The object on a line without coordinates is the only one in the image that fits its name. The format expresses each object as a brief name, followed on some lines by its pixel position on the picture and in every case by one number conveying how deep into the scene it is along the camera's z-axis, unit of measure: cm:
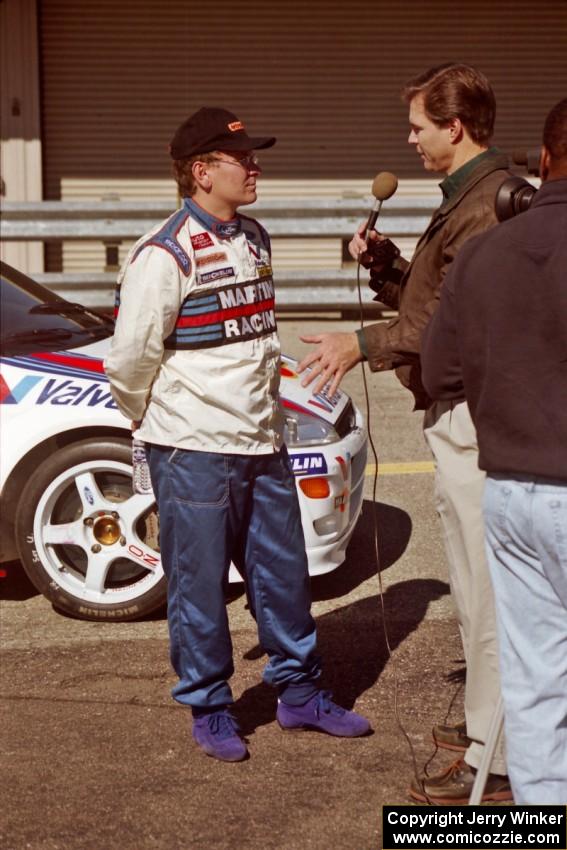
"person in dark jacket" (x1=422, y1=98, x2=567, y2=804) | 304
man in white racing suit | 423
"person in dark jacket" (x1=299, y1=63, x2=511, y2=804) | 394
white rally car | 547
